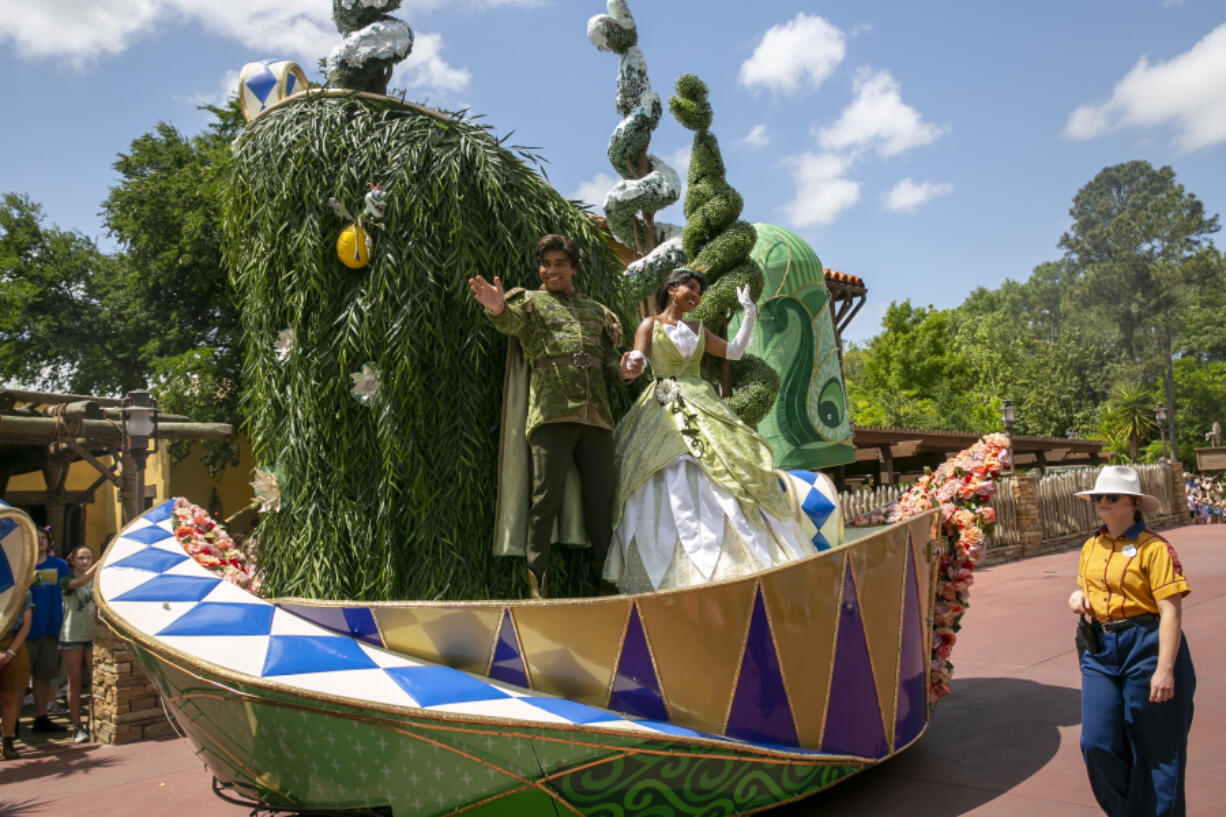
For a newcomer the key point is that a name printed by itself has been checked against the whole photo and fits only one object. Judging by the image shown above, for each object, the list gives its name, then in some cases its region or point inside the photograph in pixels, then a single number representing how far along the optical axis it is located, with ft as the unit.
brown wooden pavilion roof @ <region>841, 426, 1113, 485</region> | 52.26
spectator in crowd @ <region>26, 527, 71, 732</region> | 20.88
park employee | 8.95
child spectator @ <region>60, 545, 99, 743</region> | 20.90
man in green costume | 10.44
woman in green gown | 10.69
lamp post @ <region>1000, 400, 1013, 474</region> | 56.54
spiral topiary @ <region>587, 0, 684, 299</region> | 16.46
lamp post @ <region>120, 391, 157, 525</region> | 24.73
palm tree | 122.31
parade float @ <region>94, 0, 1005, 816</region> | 8.22
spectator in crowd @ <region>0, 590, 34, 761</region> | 18.49
